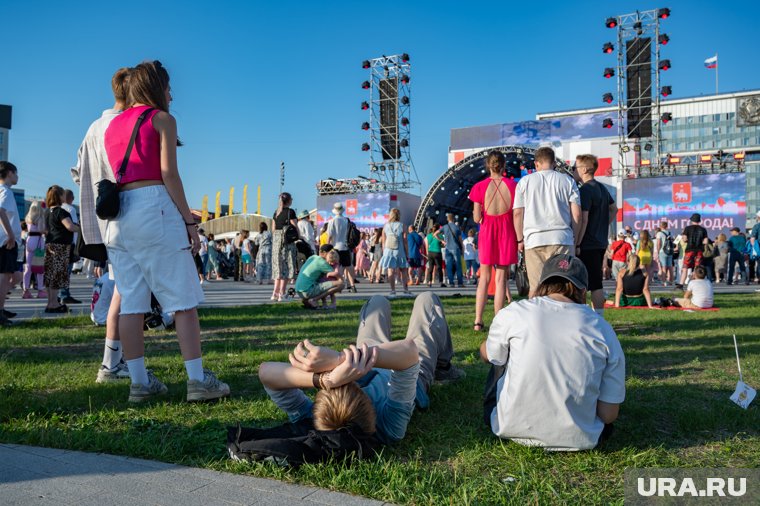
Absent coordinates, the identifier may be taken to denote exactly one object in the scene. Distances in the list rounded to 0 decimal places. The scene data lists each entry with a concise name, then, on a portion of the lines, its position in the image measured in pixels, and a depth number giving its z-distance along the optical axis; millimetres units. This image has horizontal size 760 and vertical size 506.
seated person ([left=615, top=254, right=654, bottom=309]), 9938
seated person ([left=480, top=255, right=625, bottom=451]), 2580
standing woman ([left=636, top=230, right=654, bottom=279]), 12589
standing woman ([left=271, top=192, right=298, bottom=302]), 10719
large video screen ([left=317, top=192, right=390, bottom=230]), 32888
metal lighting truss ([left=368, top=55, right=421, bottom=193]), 35125
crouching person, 9445
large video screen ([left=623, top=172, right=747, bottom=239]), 26125
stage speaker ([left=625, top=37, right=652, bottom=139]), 28703
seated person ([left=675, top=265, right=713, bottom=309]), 9398
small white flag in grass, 3293
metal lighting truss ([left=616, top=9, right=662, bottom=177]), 28062
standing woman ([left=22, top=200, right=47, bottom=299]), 9625
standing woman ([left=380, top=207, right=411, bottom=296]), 12078
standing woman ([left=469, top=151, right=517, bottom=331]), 6422
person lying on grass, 2451
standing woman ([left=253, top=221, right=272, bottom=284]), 16188
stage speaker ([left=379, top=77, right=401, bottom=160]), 35531
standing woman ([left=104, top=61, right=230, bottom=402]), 3607
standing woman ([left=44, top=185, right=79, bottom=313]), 8617
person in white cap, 12289
